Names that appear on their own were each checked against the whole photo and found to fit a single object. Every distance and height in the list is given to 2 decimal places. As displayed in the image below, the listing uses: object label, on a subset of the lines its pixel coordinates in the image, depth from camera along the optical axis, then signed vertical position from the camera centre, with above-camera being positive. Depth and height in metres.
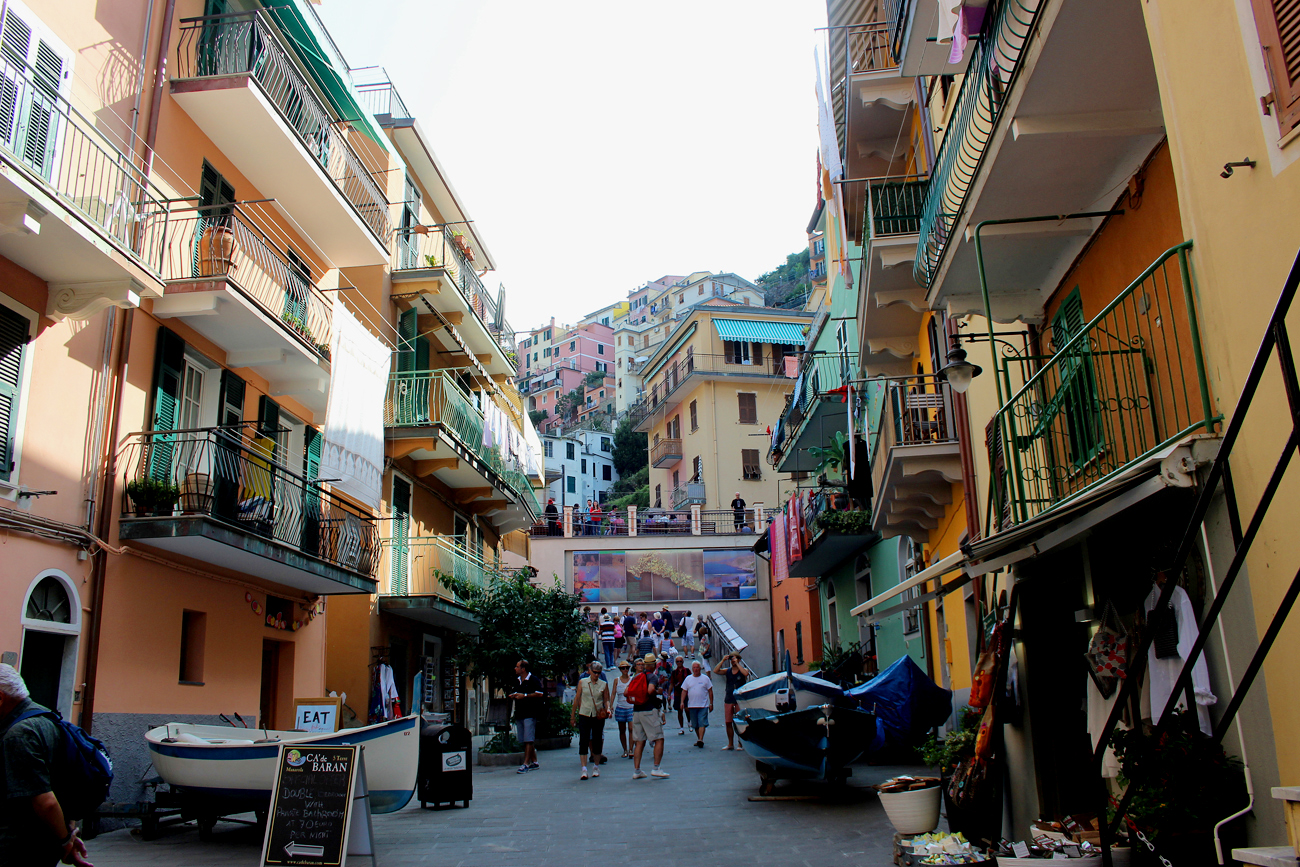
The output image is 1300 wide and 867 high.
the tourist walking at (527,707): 16.39 -0.46
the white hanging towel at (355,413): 15.01 +4.11
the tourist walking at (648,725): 14.49 -0.71
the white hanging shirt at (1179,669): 5.70 -0.07
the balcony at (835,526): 20.62 +2.88
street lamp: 9.05 +2.59
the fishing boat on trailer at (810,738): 11.55 -0.77
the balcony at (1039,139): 6.82 +3.90
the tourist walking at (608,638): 33.28 +1.21
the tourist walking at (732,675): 18.75 -0.06
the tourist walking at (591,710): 15.06 -0.49
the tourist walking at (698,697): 19.75 -0.47
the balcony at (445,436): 20.27 +5.09
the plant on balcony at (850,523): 20.58 +2.91
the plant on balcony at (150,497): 12.07 +2.26
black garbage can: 12.25 -1.04
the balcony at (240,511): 12.10 +2.33
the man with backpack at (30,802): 4.88 -0.51
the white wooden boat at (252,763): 9.51 -0.72
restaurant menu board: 7.69 -0.92
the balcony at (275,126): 13.62 +7.82
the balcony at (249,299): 12.93 +5.37
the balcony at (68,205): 9.62 +4.79
